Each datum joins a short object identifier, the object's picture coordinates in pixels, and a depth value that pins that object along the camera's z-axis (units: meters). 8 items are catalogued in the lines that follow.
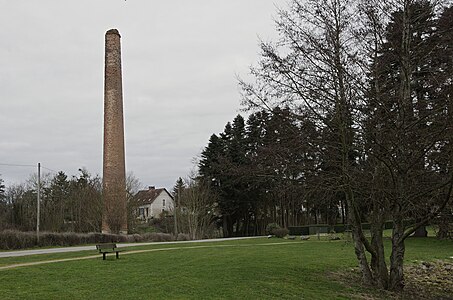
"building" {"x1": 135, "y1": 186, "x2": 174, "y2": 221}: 81.75
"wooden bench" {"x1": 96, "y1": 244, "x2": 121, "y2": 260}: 17.34
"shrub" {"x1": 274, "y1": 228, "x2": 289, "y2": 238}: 39.94
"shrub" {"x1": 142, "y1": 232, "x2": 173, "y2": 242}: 39.34
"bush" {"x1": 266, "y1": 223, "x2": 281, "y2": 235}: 42.04
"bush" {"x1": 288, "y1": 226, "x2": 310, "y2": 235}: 41.08
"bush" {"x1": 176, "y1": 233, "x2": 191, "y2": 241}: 43.38
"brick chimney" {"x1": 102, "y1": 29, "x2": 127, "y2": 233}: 39.62
